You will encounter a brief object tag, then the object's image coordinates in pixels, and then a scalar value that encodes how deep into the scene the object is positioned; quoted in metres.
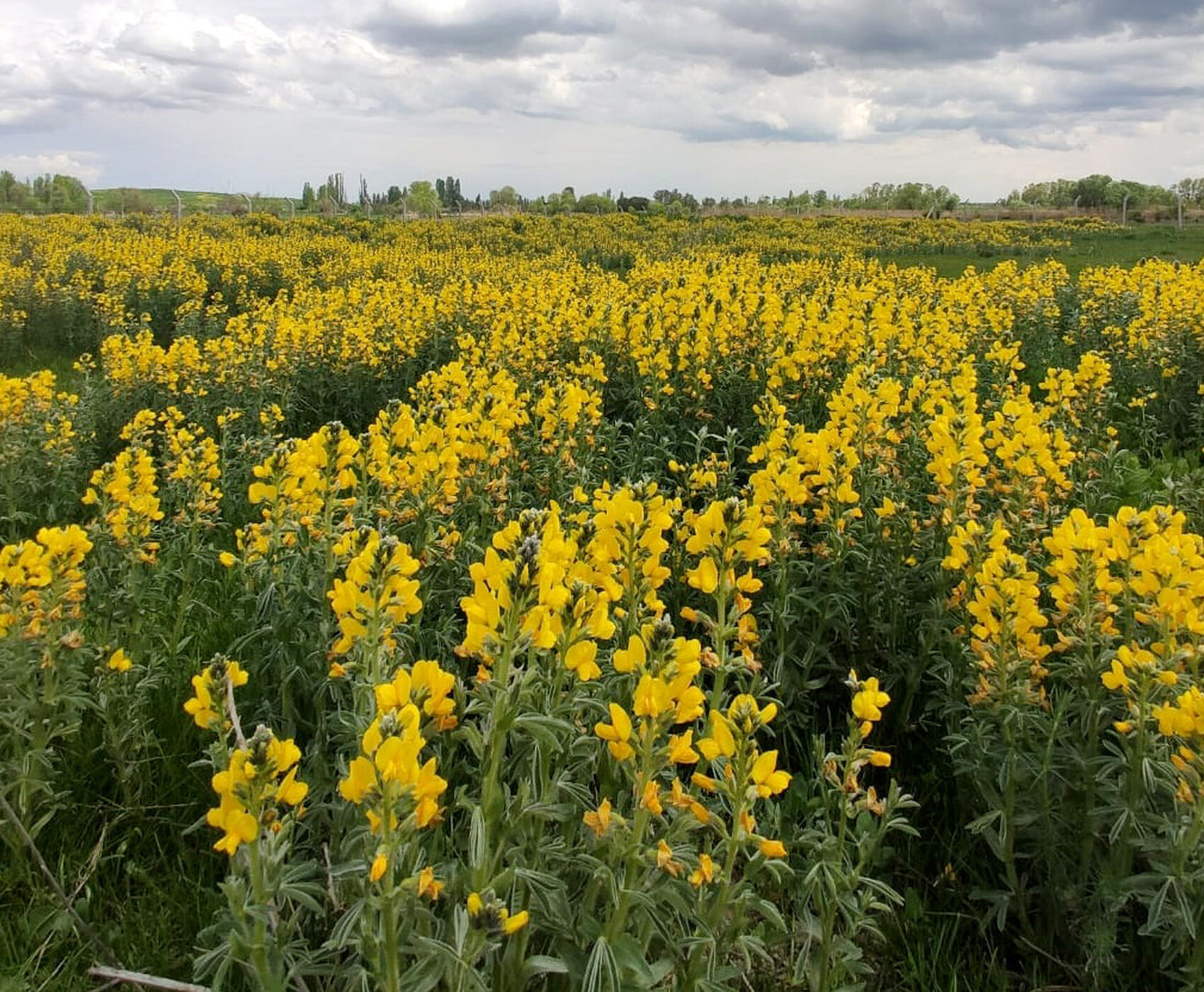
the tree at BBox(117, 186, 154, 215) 40.78
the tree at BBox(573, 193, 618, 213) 47.47
